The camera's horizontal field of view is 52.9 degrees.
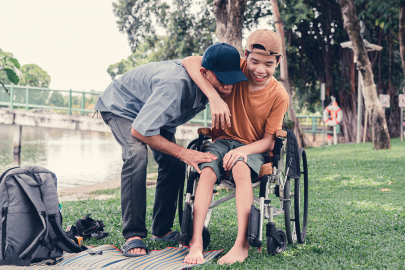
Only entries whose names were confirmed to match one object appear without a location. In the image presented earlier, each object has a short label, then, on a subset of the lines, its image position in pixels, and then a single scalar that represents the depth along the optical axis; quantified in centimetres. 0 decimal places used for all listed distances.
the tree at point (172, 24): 1712
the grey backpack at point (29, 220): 244
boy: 260
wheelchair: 261
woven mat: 247
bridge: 1944
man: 264
